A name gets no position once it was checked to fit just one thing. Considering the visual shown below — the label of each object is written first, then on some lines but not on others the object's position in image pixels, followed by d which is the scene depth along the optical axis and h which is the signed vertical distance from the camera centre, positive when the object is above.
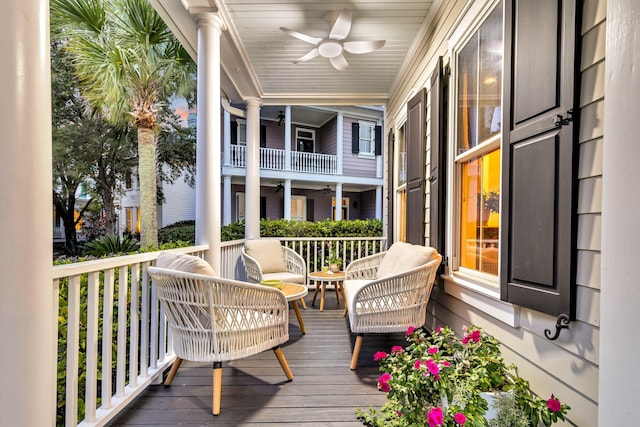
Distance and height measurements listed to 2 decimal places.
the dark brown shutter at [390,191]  4.72 +0.27
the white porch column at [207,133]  2.72 +0.68
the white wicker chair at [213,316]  1.78 -0.70
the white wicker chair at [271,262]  3.85 -0.78
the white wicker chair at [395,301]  2.36 -0.76
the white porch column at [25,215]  0.97 -0.03
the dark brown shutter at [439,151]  2.56 +0.50
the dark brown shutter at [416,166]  3.09 +0.47
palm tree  4.05 +2.36
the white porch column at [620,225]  0.88 -0.05
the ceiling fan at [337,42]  2.72 +1.67
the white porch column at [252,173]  4.66 +0.54
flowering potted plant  1.18 -0.79
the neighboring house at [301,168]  9.22 +1.29
